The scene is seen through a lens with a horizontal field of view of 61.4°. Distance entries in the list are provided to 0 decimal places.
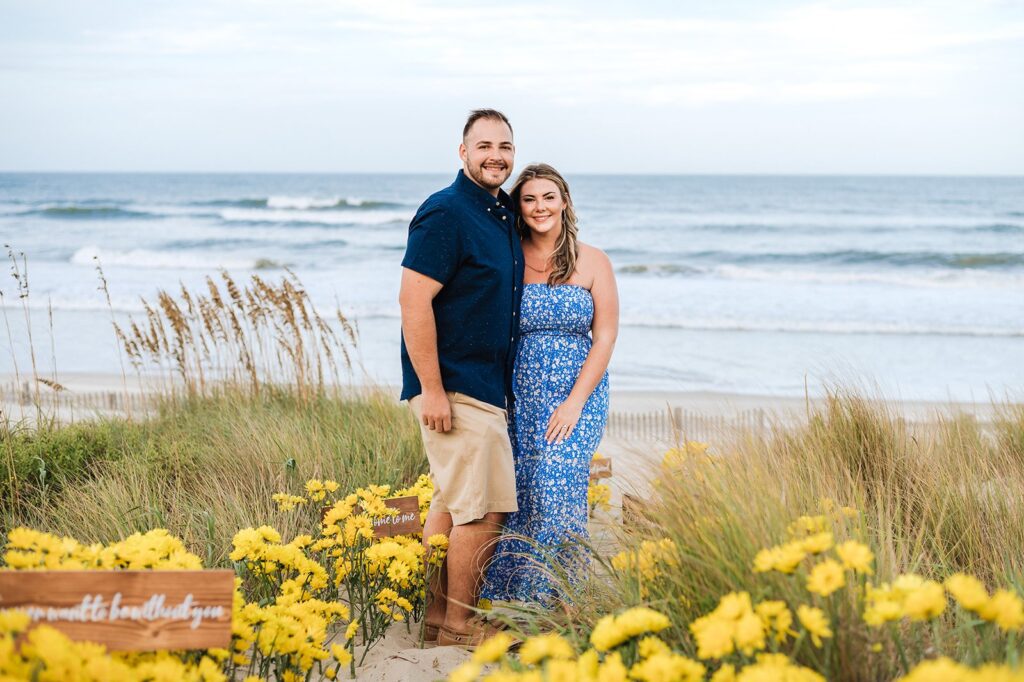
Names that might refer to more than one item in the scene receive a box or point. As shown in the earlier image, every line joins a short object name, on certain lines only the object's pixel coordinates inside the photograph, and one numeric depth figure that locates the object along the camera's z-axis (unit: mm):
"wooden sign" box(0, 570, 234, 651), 2104
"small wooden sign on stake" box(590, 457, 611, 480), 5020
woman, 4027
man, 3699
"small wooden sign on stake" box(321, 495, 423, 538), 3934
